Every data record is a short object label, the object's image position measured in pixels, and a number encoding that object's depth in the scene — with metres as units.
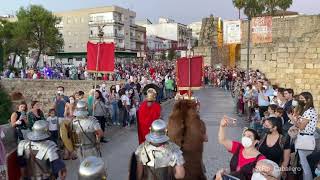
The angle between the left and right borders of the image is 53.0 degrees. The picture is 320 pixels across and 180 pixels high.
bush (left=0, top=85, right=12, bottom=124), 21.97
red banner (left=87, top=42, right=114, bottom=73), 7.76
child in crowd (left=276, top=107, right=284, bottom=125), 6.04
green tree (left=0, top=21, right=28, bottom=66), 38.58
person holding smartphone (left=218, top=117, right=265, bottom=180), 3.58
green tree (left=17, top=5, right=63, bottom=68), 40.08
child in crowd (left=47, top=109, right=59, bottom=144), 6.97
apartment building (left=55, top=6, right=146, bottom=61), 59.52
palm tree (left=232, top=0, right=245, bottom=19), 35.02
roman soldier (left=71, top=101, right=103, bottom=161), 4.91
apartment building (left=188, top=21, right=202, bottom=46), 99.74
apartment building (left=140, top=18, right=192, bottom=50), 81.22
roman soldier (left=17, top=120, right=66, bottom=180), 3.86
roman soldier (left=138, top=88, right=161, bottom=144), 5.46
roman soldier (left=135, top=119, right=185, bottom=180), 3.37
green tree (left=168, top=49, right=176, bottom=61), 57.40
